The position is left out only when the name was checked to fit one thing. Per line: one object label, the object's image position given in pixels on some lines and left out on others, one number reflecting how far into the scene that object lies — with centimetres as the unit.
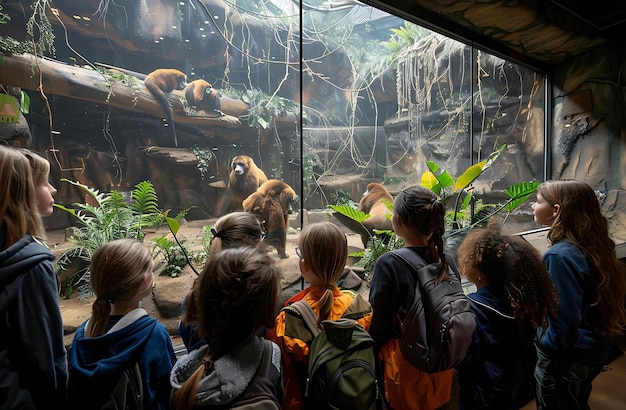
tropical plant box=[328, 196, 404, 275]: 340
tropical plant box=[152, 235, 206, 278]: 279
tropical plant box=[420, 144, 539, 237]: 304
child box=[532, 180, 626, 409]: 148
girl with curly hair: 134
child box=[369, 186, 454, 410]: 133
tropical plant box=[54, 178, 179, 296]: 269
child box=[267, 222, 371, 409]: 123
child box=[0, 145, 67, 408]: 92
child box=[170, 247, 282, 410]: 85
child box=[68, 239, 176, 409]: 93
